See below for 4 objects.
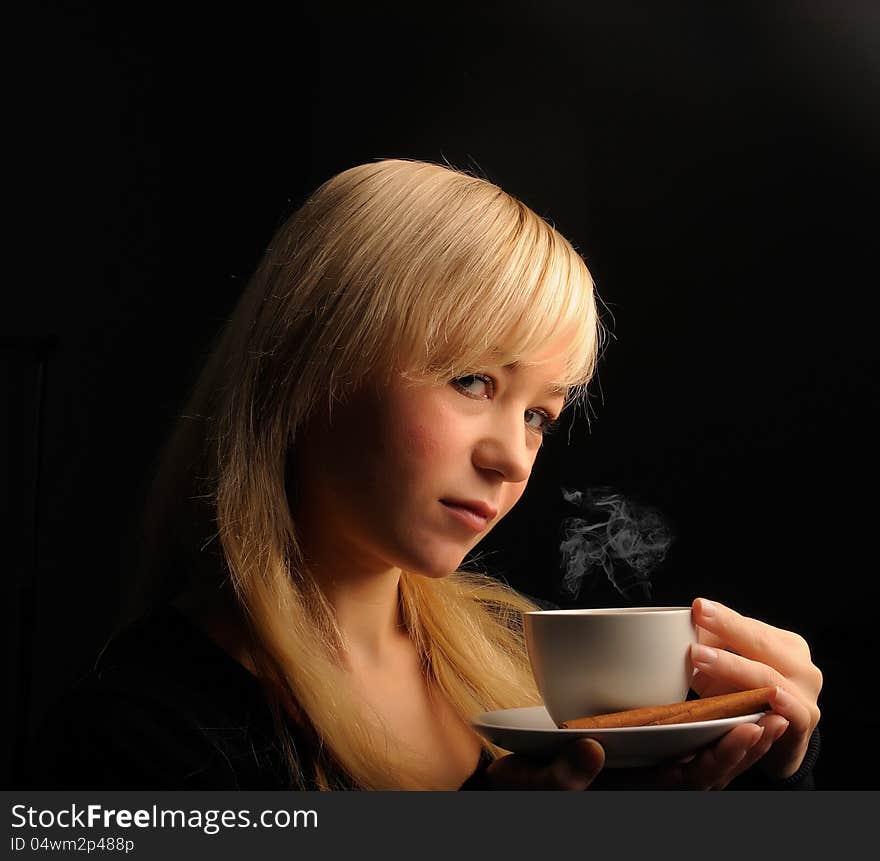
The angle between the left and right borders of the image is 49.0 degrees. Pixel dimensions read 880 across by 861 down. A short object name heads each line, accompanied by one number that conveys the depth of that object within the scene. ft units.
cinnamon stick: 2.75
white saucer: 2.44
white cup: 2.82
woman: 3.02
